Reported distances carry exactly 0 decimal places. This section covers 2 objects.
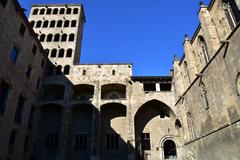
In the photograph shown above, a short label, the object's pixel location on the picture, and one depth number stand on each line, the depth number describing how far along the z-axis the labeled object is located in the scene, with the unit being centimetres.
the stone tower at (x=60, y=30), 2882
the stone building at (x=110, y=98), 1393
